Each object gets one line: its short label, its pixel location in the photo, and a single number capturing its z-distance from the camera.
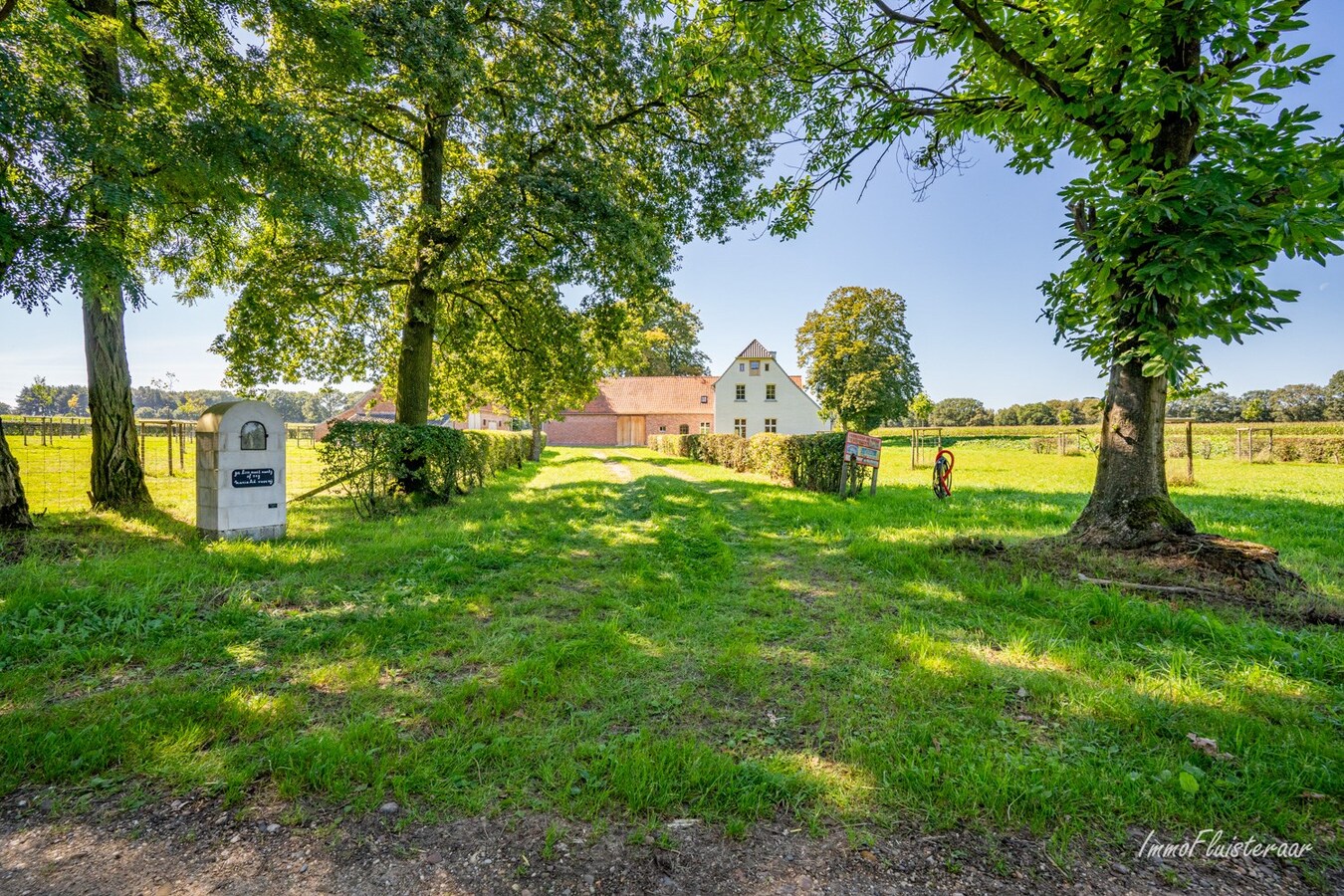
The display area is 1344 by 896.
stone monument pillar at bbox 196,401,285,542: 6.18
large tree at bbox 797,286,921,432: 32.03
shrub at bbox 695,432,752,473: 18.66
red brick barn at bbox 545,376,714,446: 43.41
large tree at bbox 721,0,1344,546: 3.57
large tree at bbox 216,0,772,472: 7.50
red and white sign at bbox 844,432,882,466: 10.45
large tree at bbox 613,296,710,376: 49.50
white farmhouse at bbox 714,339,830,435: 37.34
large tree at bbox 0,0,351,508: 4.05
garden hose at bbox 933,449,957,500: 10.11
